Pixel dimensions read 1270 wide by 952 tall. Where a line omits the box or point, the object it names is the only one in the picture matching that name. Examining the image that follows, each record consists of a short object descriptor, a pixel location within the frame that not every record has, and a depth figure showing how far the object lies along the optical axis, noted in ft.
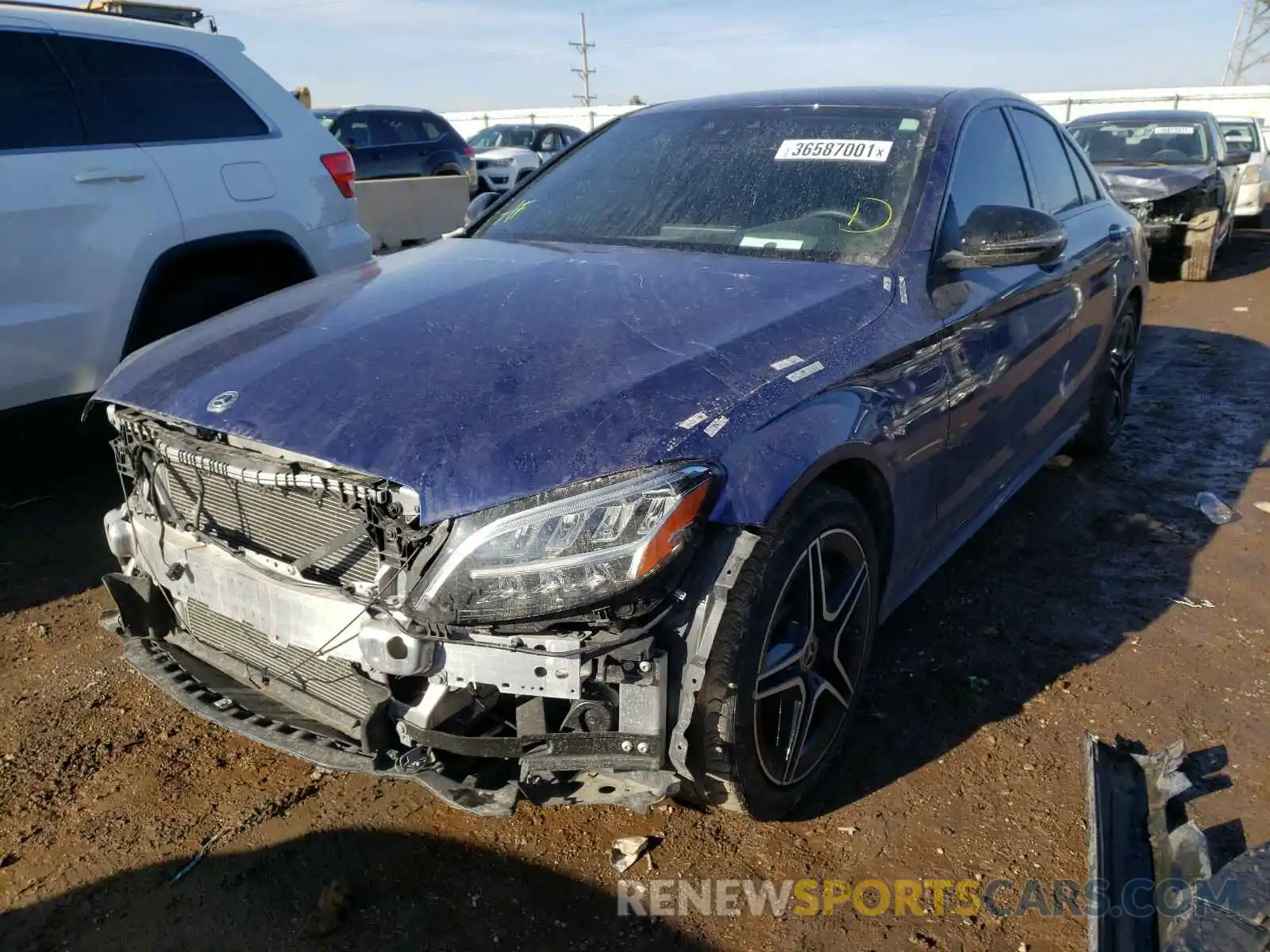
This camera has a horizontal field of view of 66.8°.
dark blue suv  40.60
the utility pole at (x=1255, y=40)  147.13
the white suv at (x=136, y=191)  12.51
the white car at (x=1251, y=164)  44.42
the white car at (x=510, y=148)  54.75
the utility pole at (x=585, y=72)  199.72
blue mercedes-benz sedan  6.17
